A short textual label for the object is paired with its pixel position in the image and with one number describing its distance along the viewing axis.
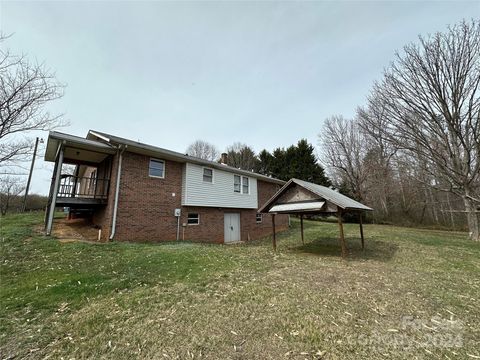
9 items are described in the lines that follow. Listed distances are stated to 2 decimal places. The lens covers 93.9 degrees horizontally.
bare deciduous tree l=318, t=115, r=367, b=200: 29.55
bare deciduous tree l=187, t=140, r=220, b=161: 41.56
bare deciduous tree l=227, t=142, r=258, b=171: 39.53
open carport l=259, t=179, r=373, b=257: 9.09
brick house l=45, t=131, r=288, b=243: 11.03
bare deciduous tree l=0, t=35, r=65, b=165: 10.91
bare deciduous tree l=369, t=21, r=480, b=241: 12.02
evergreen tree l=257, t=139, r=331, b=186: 33.25
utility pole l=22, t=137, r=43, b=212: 21.78
